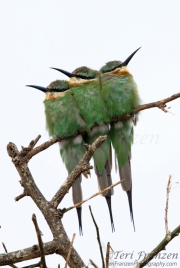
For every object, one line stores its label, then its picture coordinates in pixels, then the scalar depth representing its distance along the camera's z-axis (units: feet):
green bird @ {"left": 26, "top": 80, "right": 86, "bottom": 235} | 33.17
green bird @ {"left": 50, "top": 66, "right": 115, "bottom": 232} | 32.91
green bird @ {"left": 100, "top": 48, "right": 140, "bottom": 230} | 33.01
